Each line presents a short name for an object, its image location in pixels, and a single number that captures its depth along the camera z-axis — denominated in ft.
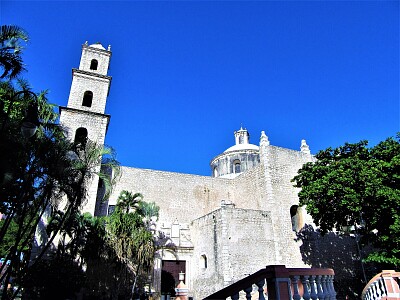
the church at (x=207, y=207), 59.57
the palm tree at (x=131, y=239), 49.32
